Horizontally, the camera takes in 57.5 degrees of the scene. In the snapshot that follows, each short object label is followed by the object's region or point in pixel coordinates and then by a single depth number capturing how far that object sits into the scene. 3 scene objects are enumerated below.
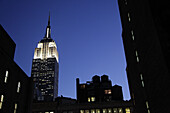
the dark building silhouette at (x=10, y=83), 20.84
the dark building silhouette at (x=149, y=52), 14.55
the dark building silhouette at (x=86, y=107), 51.28
